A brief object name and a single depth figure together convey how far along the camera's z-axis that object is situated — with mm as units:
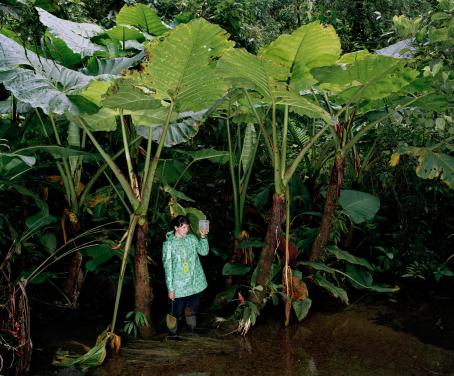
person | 3410
